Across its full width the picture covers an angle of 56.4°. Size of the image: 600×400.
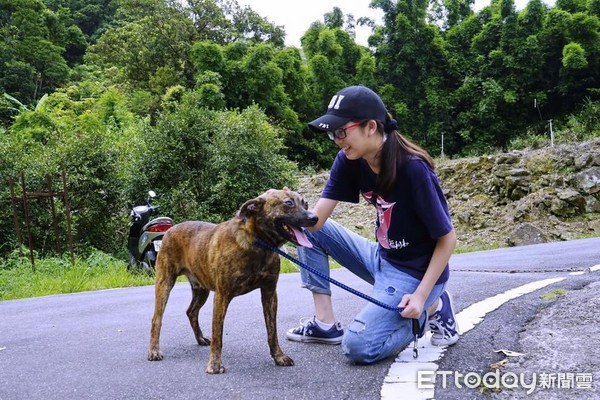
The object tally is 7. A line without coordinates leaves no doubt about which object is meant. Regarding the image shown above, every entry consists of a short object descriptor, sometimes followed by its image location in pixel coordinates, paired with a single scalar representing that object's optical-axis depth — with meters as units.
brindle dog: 3.22
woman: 3.19
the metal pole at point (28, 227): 10.48
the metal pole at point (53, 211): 11.51
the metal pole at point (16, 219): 10.78
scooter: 9.38
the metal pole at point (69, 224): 10.99
